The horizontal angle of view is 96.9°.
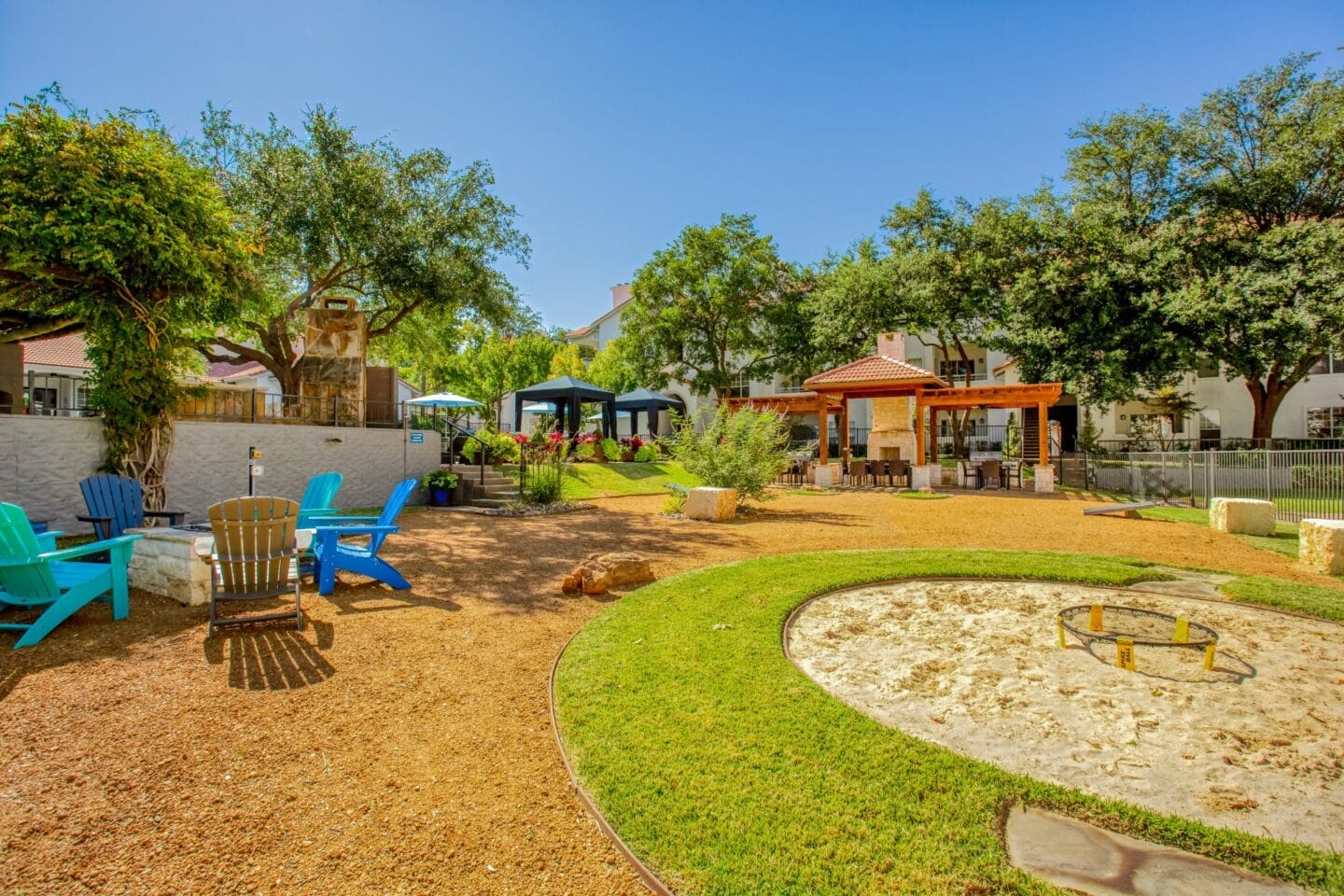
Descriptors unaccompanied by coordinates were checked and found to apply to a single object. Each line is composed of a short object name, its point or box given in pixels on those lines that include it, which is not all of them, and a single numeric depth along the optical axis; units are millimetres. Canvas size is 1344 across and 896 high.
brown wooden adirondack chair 4668
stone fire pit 5395
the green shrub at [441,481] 13719
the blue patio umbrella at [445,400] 17203
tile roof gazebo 17109
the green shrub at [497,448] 16172
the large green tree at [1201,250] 16828
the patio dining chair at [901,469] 17969
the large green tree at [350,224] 13102
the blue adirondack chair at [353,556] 5828
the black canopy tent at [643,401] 24453
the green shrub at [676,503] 12355
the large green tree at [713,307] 27781
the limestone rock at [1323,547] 6996
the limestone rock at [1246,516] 9750
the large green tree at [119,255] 7539
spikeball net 4090
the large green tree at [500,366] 35031
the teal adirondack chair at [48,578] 4316
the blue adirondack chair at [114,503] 7023
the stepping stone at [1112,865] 2086
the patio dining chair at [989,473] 17672
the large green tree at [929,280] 21375
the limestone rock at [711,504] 11320
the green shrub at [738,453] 12250
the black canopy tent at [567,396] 19875
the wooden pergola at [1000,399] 16855
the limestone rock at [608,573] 6160
